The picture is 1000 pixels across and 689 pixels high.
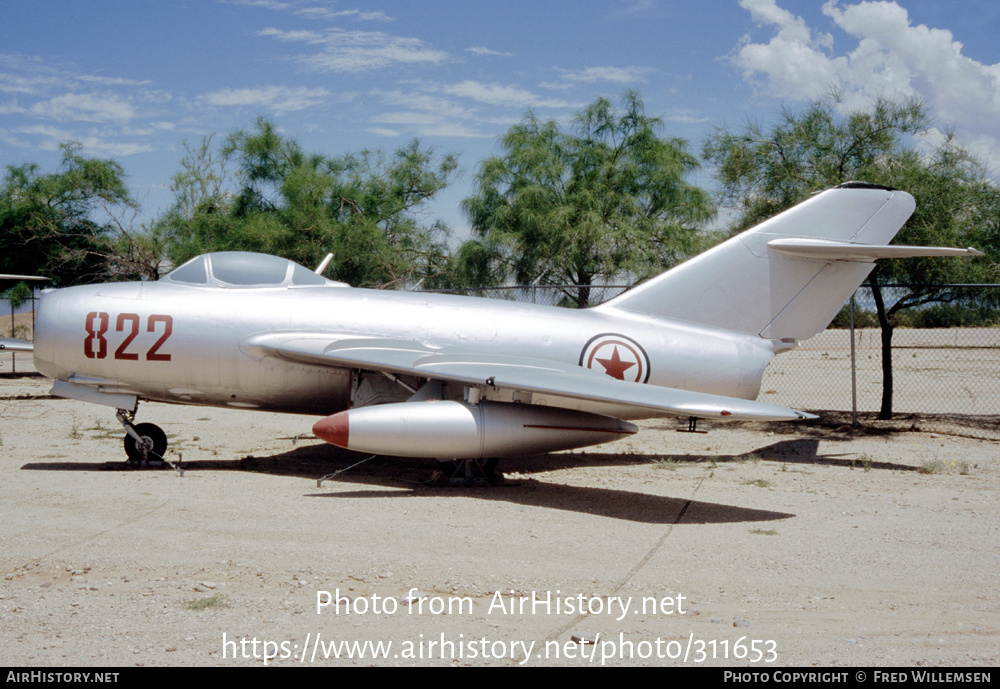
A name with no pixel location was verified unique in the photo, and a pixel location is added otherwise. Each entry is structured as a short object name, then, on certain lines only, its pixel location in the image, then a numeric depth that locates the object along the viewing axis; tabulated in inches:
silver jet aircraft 341.7
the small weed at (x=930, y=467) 405.4
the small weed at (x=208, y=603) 191.5
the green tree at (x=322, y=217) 844.6
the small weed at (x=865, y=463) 413.1
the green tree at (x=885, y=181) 515.5
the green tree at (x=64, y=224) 954.1
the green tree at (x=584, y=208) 736.3
